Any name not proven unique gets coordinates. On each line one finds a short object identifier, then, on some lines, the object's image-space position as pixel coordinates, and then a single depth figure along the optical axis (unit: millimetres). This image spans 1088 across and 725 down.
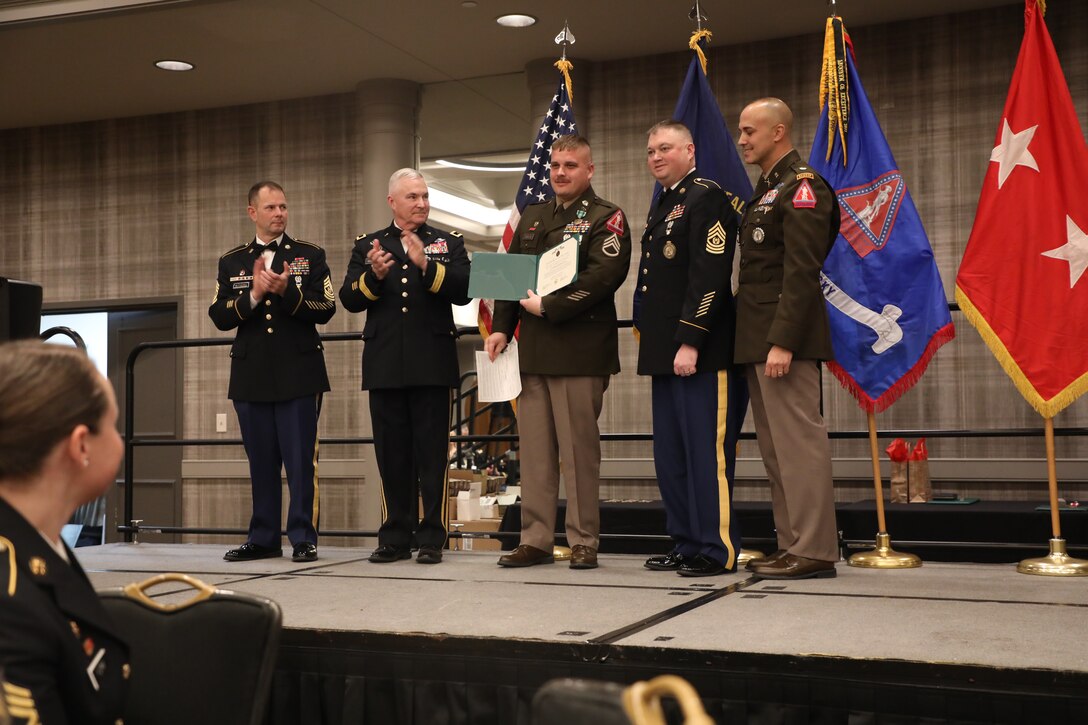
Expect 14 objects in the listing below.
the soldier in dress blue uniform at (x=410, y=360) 4055
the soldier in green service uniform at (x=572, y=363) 3811
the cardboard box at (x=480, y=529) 6891
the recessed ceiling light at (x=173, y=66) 6832
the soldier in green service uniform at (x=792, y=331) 3428
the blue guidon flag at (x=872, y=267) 3877
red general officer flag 3684
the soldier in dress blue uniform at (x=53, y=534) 1122
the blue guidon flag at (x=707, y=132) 4258
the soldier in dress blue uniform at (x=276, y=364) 4266
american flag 4547
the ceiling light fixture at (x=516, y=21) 6141
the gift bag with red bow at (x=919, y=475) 5547
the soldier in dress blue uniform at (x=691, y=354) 3607
